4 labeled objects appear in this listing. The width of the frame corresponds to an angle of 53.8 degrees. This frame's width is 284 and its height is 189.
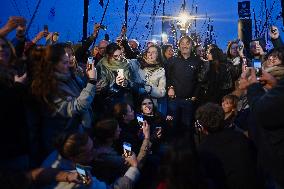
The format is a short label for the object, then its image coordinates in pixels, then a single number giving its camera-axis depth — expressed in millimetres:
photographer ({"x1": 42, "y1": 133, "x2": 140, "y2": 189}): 2245
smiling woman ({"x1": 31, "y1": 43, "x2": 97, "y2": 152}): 2791
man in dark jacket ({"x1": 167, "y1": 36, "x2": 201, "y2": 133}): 4750
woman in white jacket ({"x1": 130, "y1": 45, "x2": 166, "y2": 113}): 4525
